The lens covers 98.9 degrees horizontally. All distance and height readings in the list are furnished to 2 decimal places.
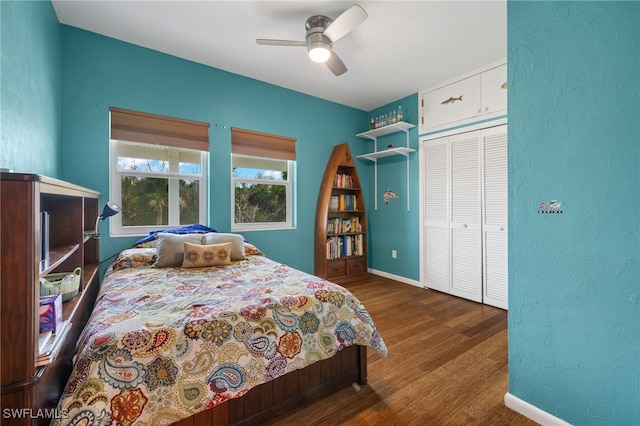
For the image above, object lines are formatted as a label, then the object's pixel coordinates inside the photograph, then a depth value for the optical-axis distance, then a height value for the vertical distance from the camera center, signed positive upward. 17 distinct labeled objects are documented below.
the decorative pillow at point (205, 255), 2.38 -0.37
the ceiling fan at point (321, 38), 2.09 +1.40
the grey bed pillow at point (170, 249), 2.38 -0.32
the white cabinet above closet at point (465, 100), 3.06 +1.40
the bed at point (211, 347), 1.08 -0.64
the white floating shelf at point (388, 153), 3.90 +0.91
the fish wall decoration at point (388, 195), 4.24 +0.29
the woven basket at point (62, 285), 1.32 -0.38
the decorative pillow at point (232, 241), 2.64 -0.27
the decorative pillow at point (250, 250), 2.93 -0.40
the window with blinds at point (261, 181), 3.46 +0.44
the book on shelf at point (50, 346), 0.87 -0.46
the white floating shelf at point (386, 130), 3.85 +1.25
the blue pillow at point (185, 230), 2.72 -0.18
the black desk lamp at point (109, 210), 2.24 +0.03
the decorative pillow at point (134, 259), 2.36 -0.40
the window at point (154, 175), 2.78 +0.42
